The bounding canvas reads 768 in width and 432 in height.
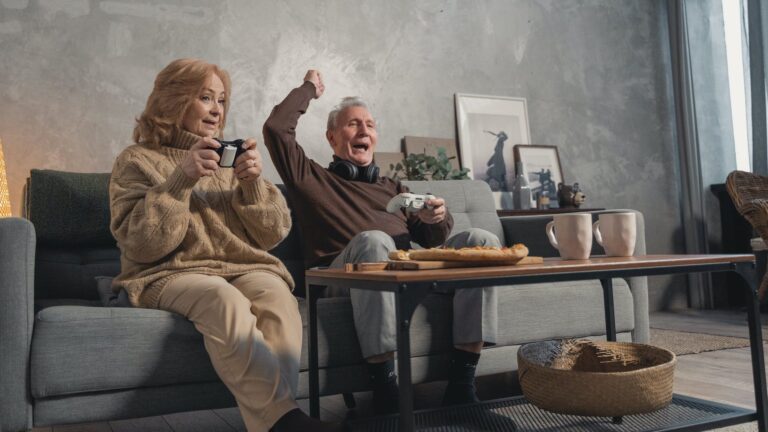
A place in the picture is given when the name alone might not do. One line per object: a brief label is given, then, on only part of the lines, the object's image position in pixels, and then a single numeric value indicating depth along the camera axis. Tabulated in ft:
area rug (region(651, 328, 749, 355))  9.17
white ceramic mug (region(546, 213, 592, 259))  4.84
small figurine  12.03
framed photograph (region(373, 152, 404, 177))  11.27
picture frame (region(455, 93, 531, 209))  12.30
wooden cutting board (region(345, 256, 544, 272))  4.17
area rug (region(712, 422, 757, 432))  5.37
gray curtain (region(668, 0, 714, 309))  14.07
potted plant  10.90
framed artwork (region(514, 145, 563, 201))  12.67
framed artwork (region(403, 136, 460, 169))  11.70
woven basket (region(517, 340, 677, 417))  4.45
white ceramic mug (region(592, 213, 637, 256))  4.97
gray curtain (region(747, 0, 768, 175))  13.14
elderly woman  4.65
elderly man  5.53
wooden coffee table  3.65
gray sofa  4.78
